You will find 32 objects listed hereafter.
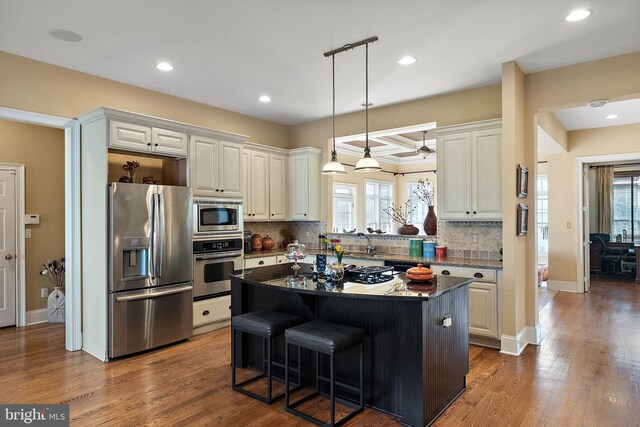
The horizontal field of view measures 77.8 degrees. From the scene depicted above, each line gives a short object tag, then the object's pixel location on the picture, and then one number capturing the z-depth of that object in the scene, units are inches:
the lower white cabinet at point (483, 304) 158.2
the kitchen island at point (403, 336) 101.1
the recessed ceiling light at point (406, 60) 148.2
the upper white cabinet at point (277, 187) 233.8
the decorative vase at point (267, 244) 232.7
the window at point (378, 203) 381.1
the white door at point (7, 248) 194.1
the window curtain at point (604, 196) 337.7
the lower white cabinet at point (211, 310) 179.0
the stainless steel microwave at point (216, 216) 178.5
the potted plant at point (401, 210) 406.0
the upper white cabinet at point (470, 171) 168.7
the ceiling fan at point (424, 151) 280.8
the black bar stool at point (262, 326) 114.4
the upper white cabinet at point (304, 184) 235.6
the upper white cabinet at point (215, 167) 179.9
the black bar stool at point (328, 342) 99.7
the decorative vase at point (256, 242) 227.8
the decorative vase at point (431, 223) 203.8
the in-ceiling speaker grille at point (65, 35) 125.5
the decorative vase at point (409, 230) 211.6
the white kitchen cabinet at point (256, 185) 219.5
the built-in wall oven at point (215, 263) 178.1
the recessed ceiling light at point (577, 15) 114.2
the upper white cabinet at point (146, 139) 152.7
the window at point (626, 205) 334.0
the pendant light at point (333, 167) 145.0
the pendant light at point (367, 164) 136.3
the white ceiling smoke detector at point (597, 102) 150.0
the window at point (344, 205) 338.6
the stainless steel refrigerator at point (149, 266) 150.6
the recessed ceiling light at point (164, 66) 152.6
